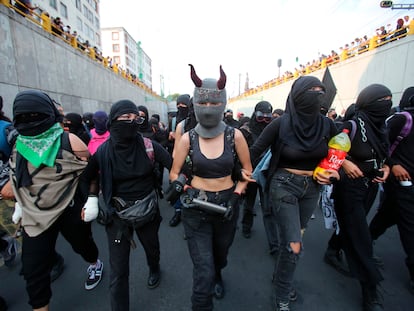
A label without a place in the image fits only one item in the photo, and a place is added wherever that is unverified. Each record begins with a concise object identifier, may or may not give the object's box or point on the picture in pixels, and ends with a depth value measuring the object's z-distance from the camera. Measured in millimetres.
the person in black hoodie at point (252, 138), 3533
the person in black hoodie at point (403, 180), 2365
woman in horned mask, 1829
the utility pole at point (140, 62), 72738
